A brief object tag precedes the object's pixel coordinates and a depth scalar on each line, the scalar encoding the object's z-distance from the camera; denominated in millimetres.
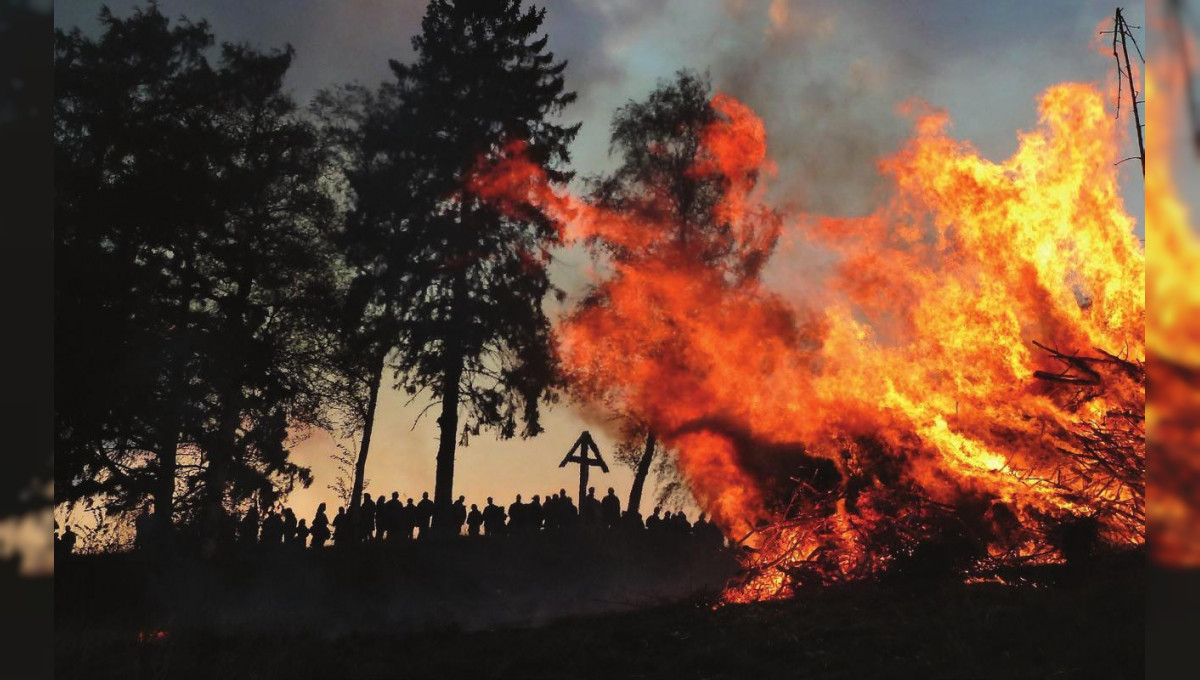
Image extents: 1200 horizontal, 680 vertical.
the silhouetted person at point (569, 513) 26359
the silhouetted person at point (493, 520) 25719
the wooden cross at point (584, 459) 26266
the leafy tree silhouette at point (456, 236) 27344
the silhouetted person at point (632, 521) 26531
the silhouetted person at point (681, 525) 26891
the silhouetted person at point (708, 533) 27125
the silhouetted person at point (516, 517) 25859
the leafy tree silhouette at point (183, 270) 18812
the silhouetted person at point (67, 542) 19391
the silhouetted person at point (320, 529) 23188
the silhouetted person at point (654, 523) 26500
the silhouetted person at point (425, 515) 24266
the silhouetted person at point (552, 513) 26391
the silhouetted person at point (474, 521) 25378
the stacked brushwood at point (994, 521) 13273
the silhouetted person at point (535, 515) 26156
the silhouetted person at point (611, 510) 26625
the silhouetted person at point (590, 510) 26203
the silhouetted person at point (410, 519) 24328
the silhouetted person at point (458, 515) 25109
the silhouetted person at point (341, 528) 23780
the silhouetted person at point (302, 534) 23097
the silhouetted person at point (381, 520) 24031
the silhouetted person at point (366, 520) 23953
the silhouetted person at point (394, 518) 24266
